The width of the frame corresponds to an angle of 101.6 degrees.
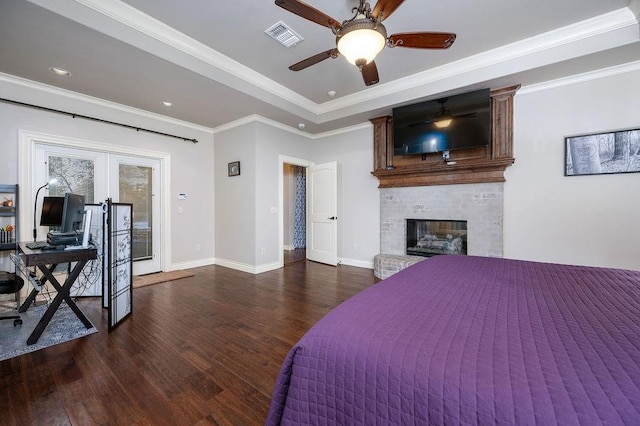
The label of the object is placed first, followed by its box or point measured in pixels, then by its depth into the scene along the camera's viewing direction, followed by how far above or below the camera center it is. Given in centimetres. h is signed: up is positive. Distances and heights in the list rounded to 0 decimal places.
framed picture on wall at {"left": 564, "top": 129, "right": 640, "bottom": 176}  291 +68
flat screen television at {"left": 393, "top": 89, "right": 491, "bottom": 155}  350 +126
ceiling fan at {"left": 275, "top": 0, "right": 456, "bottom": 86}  184 +137
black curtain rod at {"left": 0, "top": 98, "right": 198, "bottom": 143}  318 +135
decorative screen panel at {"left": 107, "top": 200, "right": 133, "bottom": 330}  246 -49
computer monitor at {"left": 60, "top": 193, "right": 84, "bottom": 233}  248 +0
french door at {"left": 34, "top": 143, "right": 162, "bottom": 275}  352 +47
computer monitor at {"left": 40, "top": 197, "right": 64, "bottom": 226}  303 +3
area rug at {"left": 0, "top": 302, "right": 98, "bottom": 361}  209 -107
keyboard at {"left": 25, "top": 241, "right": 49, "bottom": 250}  247 -31
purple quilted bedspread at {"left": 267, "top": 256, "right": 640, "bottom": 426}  59 -41
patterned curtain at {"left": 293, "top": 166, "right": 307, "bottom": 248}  713 +12
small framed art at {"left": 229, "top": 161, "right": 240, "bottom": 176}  468 +81
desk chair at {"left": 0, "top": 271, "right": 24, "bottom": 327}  226 -63
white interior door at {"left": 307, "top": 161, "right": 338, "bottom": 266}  506 -2
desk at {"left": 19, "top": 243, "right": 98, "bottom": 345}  209 -44
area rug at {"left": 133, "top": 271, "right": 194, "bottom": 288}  381 -102
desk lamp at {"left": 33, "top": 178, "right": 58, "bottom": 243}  327 +0
